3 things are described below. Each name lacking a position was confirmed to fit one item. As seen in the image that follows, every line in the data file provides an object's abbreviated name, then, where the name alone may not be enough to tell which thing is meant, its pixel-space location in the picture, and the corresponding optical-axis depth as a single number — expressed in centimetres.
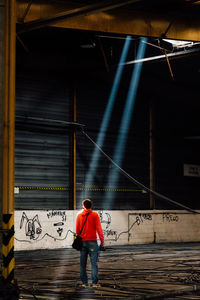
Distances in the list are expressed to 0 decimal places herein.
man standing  1259
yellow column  1053
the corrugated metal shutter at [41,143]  2552
